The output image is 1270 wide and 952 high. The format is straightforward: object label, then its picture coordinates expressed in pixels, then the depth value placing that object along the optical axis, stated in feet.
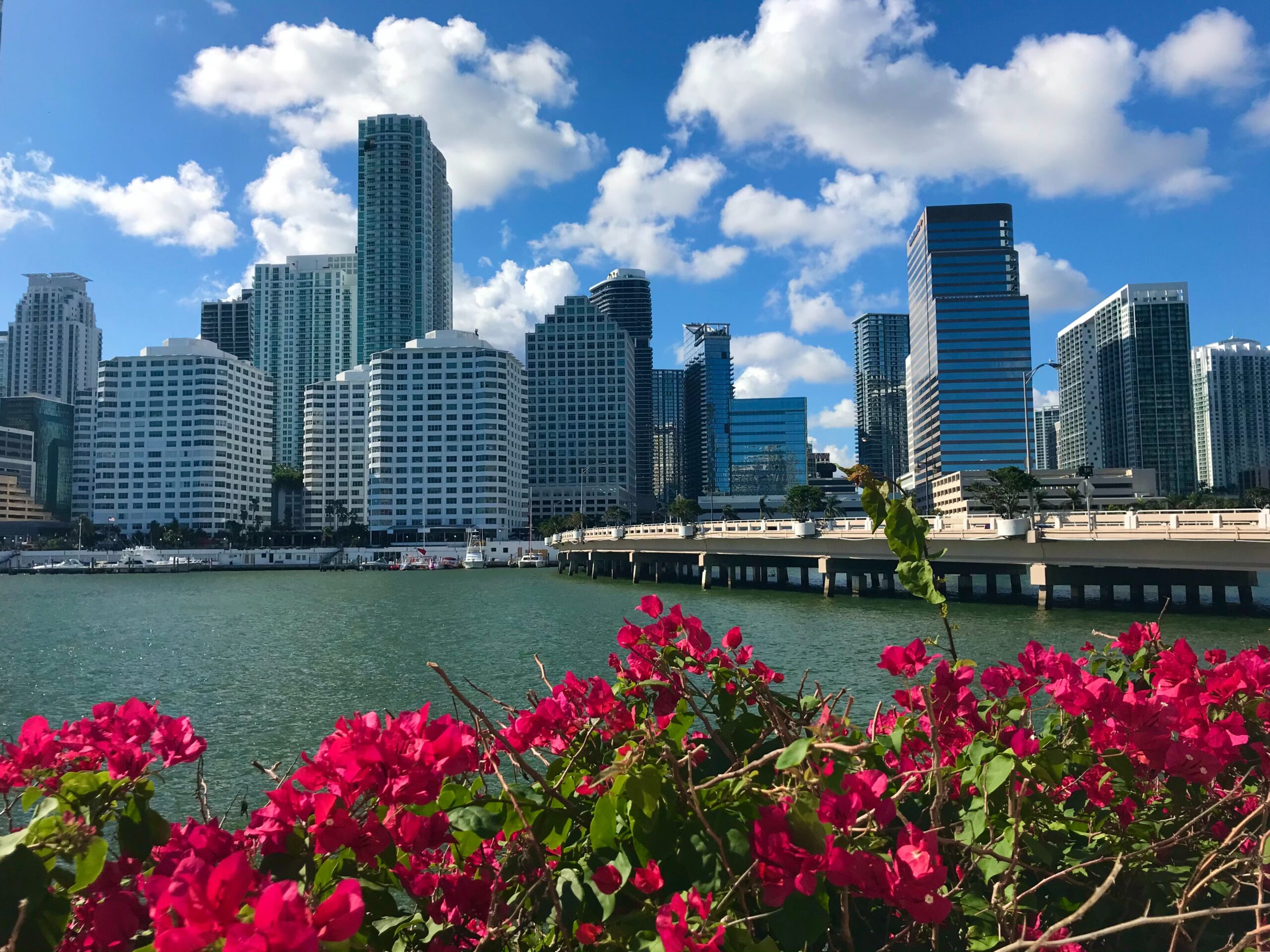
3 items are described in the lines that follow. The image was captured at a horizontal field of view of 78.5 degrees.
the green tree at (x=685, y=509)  368.07
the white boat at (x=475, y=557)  391.86
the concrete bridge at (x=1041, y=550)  99.25
